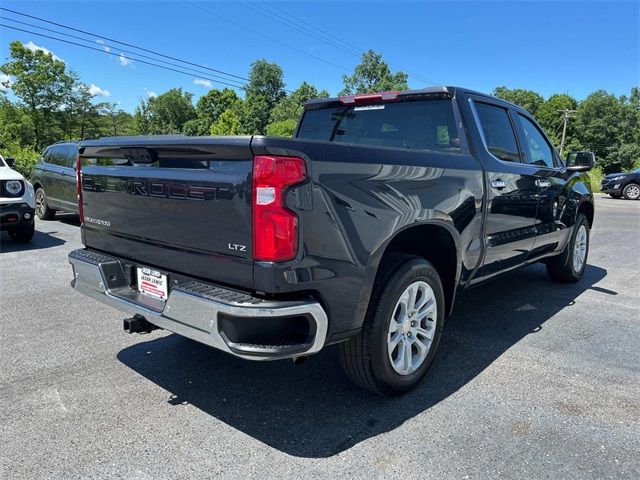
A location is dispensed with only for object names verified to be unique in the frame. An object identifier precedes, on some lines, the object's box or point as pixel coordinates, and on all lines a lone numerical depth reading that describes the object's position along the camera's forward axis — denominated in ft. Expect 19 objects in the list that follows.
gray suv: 30.63
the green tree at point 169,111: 251.80
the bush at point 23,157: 71.56
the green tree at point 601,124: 197.16
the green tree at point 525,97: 245.24
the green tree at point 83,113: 136.36
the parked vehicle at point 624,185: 68.33
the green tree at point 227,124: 205.30
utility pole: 164.76
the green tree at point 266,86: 244.22
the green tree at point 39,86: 122.93
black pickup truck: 7.25
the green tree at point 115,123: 149.38
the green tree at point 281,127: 178.14
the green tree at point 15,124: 118.01
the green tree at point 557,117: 209.97
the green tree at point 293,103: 222.07
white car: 24.18
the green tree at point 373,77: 223.92
